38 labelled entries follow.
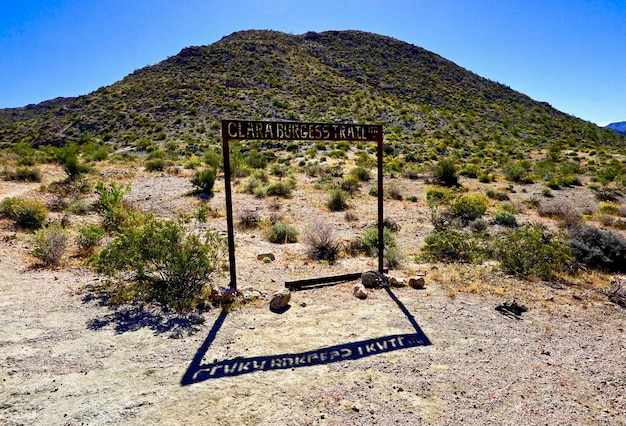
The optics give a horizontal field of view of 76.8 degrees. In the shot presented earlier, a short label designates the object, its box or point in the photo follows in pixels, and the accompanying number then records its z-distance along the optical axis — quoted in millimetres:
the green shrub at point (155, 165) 22370
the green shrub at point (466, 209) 14030
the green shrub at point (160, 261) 6805
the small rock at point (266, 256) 9352
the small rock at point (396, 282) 7575
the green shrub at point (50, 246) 8405
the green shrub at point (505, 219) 13414
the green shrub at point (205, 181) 16969
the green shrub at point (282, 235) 11172
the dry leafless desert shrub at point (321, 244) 9692
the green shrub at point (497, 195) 18750
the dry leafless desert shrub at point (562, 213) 12951
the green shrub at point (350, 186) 18775
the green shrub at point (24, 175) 17188
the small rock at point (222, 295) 6680
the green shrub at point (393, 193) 18197
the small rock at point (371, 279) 7570
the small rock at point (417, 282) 7535
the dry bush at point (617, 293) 7066
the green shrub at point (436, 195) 15788
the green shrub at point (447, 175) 22641
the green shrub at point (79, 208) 12656
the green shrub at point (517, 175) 23609
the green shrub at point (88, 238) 9336
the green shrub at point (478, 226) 12573
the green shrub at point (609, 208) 15859
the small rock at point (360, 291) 7000
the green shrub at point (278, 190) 17312
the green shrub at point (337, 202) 15555
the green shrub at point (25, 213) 10836
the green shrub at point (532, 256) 8242
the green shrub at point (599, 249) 9195
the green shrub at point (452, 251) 9391
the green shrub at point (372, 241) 10007
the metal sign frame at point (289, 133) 6629
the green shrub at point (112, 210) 11380
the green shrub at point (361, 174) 21984
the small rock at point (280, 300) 6523
